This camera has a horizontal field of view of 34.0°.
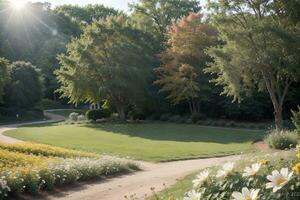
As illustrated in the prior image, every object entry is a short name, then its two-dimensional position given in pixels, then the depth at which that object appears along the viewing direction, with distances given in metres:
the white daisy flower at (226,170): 5.27
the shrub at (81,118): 45.04
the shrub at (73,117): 45.28
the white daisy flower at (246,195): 4.07
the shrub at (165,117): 42.26
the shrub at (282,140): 19.25
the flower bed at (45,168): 11.25
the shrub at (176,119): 40.70
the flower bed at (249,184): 4.26
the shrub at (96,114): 44.03
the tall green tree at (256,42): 25.05
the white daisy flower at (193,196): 4.52
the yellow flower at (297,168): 4.27
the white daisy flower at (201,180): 5.27
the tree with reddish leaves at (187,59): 39.25
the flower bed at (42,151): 17.47
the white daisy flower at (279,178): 4.23
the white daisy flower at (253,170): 4.80
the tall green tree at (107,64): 40.66
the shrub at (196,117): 39.28
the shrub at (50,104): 68.71
